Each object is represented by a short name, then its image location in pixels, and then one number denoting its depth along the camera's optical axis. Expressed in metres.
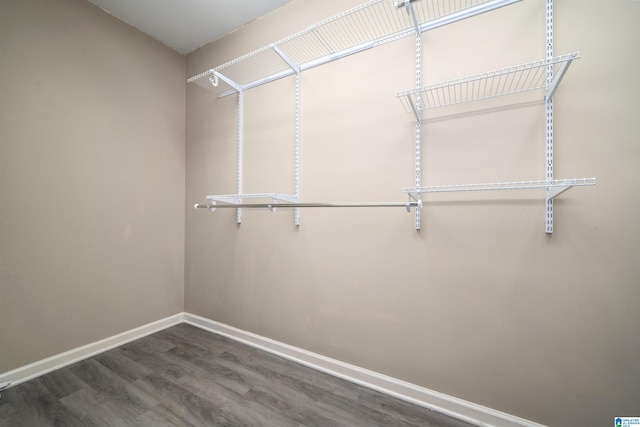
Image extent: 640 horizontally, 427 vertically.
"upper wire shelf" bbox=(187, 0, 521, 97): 1.36
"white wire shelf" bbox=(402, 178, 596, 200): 0.96
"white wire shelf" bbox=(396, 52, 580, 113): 1.08
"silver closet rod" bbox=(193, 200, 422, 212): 1.24
